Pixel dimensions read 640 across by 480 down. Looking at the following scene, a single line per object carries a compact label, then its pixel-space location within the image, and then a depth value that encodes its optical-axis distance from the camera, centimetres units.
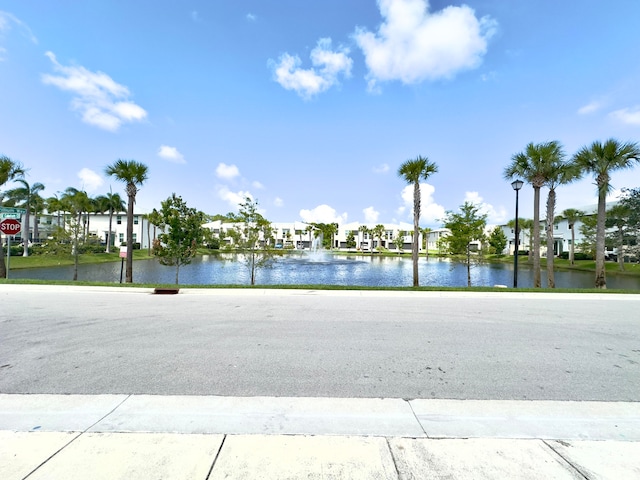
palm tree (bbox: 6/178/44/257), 3792
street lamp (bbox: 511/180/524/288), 1805
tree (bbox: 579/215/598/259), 4178
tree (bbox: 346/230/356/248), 10564
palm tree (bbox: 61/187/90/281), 2338
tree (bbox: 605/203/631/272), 3395
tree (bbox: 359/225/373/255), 10031
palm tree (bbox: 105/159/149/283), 1919
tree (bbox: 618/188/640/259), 2948
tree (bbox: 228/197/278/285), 1869
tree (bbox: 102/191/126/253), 5242
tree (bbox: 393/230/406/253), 9938
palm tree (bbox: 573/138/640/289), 1747
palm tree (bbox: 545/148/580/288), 1817
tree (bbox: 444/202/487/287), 2097
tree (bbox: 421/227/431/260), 8908
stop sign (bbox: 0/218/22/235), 1394
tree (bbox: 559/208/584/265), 5206
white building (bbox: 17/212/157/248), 6362
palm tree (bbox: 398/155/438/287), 1841
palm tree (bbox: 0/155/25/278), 1888
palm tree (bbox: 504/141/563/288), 1814
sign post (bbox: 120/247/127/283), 1745
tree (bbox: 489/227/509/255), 6203
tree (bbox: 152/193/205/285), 1845
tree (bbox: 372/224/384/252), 9702
